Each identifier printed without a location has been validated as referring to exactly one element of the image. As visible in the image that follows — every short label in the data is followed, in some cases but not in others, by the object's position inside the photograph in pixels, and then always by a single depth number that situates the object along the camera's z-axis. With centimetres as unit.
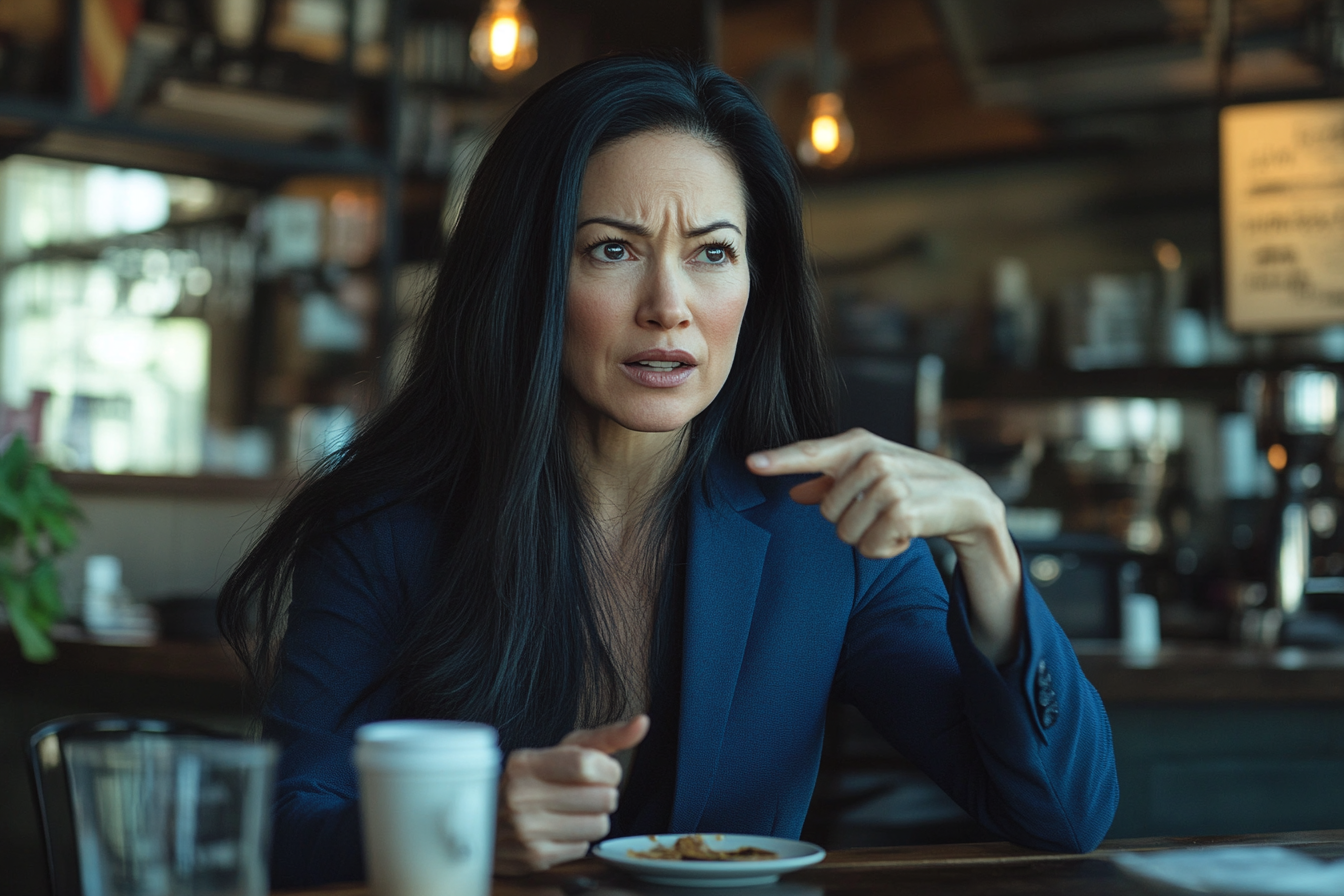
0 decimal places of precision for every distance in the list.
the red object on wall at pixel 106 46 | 398
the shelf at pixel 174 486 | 366
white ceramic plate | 96
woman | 126
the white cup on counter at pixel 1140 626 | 292
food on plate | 103
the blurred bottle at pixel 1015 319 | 519
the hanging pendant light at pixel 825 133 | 409
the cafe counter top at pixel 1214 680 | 242
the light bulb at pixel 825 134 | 409
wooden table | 99
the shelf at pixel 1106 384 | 461
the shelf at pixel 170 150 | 382
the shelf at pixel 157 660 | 270
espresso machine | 327
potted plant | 233
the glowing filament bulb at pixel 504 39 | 379
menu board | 372
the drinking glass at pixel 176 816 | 72
